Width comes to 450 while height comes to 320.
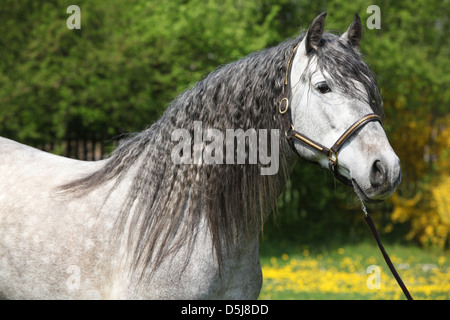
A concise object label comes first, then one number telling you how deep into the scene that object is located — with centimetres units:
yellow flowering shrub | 1184
